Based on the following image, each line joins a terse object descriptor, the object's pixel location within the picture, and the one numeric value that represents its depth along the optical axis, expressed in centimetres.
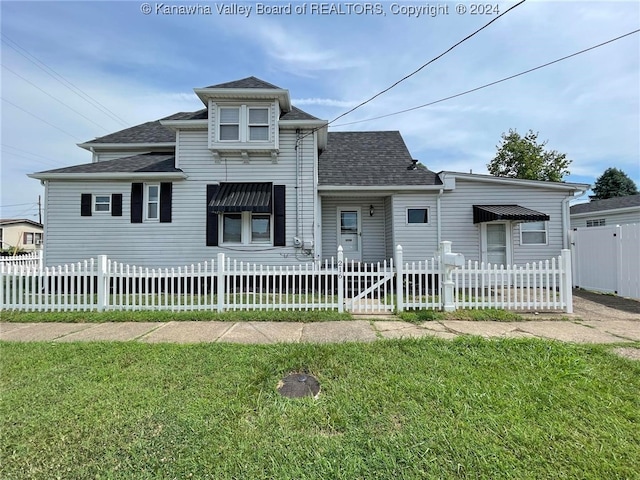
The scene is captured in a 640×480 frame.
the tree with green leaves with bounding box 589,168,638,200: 3664
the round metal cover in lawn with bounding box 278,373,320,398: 326
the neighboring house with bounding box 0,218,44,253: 3475
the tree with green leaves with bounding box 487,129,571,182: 2722
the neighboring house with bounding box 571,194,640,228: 1648
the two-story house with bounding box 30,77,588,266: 1014
